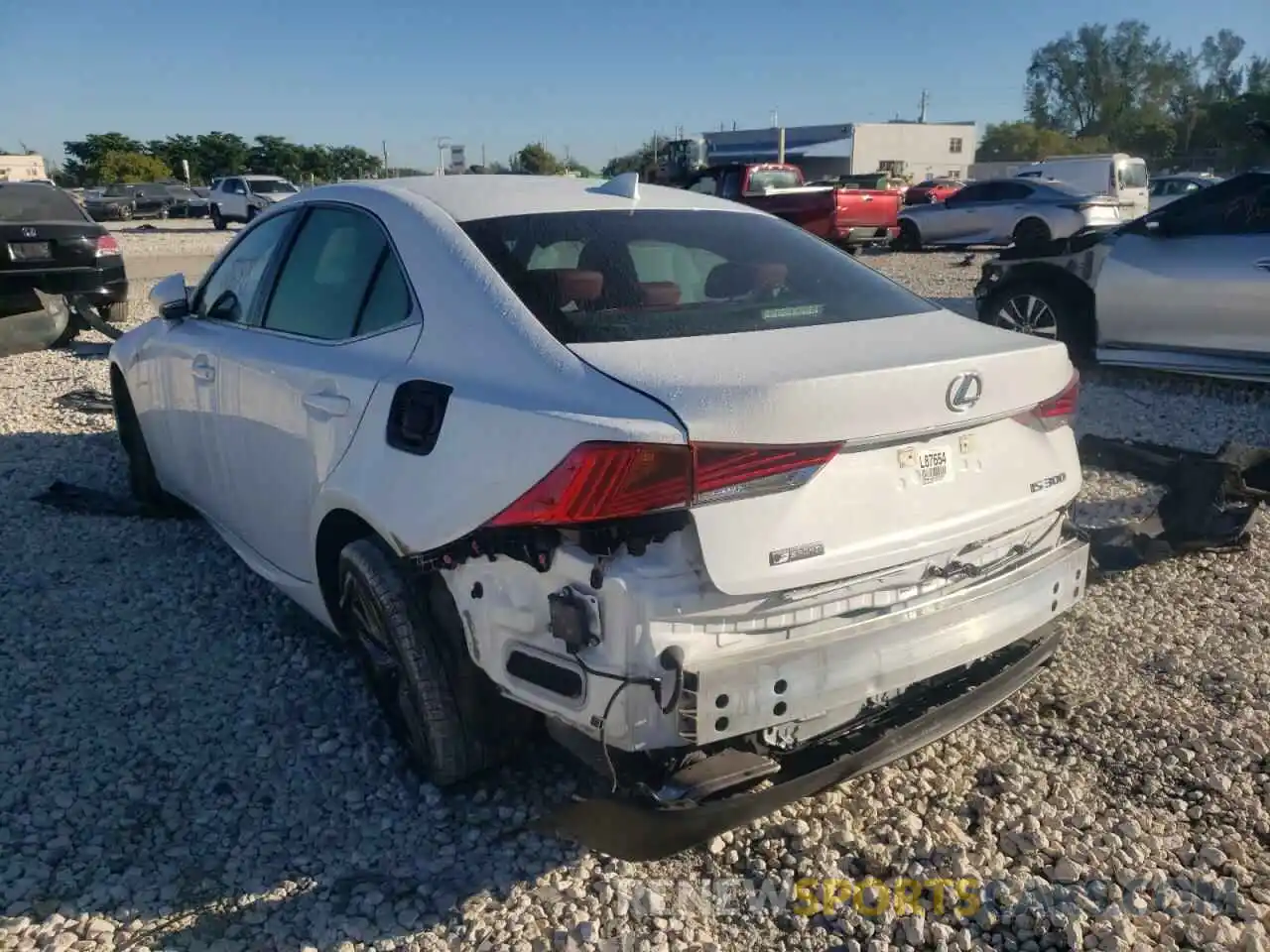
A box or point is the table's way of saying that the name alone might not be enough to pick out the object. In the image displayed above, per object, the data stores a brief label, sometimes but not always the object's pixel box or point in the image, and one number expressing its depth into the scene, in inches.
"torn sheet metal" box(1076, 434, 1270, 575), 175.0
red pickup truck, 765.3
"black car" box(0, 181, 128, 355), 390.1
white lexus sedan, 86.6
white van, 924.6
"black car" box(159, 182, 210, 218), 1685.5
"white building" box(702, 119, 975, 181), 2509.8
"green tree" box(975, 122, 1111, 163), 2945.4
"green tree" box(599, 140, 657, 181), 1696.9
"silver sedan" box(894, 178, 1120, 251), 769.6
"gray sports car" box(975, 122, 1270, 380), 273.1
